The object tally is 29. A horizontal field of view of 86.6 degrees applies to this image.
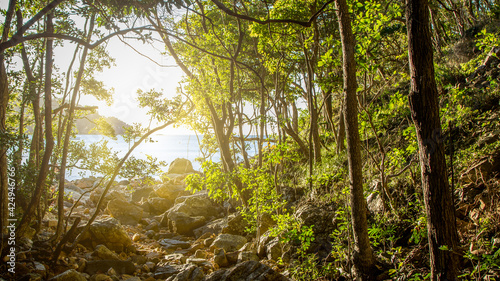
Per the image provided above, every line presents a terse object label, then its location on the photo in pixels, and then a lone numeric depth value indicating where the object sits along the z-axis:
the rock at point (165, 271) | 6.05
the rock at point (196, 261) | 6.34
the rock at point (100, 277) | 5.62
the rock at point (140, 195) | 16.42
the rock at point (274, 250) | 5.90
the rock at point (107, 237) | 7.37
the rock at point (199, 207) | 11.00
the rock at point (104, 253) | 6.72
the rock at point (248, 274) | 4.32
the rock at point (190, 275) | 5.15
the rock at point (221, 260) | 6.34
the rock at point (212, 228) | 9.28
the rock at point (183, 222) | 9.80
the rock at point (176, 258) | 6.88
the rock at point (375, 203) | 5.03
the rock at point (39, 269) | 5.37
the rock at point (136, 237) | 8.83
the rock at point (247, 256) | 6.14
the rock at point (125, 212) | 10.92
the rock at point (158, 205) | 13.31
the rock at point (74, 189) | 15.23
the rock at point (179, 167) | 28.08
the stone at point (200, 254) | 6.96
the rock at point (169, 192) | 15.22
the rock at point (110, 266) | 6.16
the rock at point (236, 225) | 8.41
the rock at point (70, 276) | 4.83
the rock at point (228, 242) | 7.29
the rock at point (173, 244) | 8.27
